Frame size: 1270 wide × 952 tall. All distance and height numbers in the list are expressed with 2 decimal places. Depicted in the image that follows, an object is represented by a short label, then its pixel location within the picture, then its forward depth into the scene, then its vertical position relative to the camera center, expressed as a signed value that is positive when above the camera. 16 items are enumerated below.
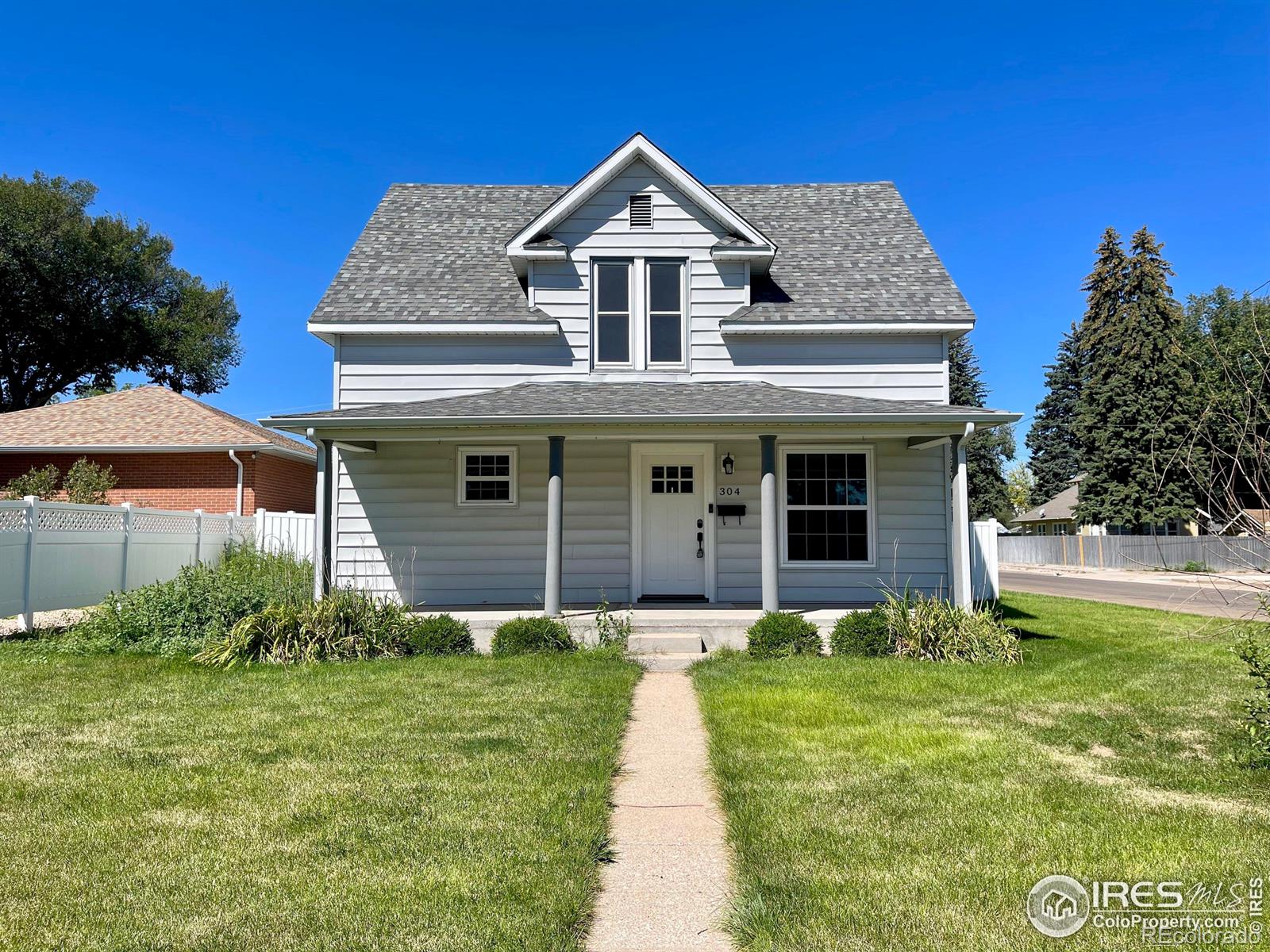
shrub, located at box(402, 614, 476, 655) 9.98 -1.37
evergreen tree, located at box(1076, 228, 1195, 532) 34.34 +5.74
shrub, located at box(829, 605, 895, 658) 9.80 -1.33
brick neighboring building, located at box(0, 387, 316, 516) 18.80 +1.56
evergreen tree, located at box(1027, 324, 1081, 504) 54.06 +6.62
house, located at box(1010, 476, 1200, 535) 38.14 +0.17
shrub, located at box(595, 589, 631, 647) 10.15 -1.29
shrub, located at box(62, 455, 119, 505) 17.20 +0.87
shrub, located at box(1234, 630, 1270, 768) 5.35 -1.22
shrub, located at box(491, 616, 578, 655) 9.89 -1.36
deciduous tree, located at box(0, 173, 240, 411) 32.12 +9.33
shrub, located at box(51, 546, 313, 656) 10.27 -1.14
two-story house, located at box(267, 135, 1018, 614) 12.38 +1.85
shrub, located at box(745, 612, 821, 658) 9.83 -1.34
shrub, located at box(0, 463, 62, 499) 17.45 +0.82
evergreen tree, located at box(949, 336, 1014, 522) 40.09 +3.74
